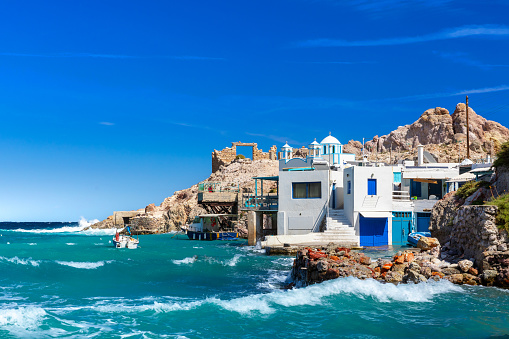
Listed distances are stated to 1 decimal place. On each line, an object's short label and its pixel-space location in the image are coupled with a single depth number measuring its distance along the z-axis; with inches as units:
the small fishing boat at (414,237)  1392.7
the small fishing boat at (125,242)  1756.9
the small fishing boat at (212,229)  2203.5
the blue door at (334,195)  1600.6
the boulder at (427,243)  927.0
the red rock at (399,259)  792.3
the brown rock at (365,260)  820.6
